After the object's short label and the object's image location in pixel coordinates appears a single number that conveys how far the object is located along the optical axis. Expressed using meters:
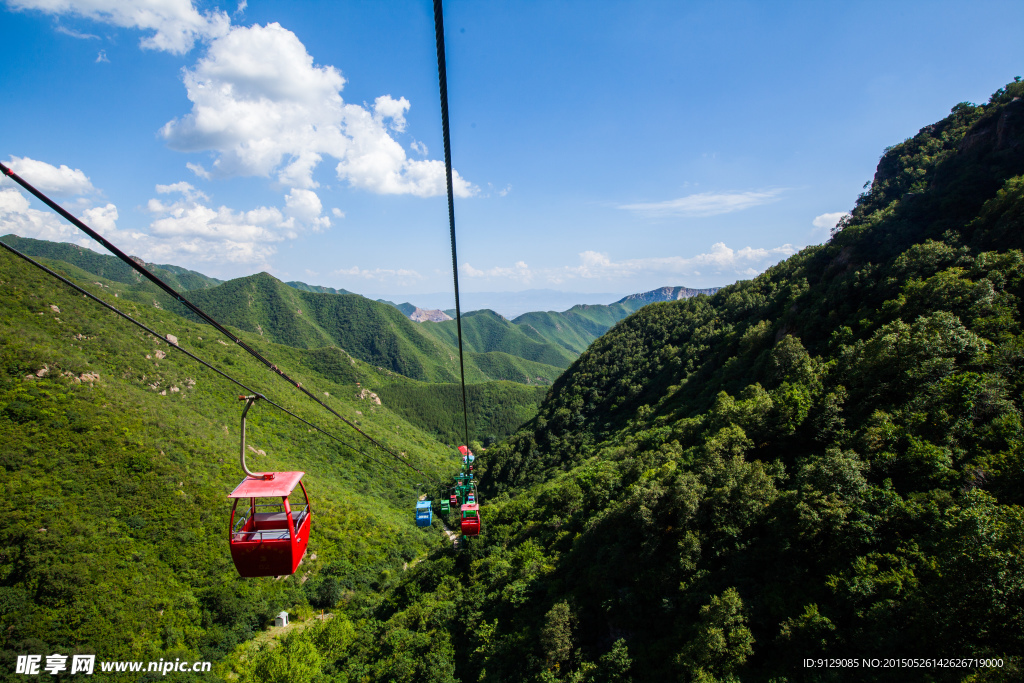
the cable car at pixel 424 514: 28.64
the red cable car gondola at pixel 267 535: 13.56
